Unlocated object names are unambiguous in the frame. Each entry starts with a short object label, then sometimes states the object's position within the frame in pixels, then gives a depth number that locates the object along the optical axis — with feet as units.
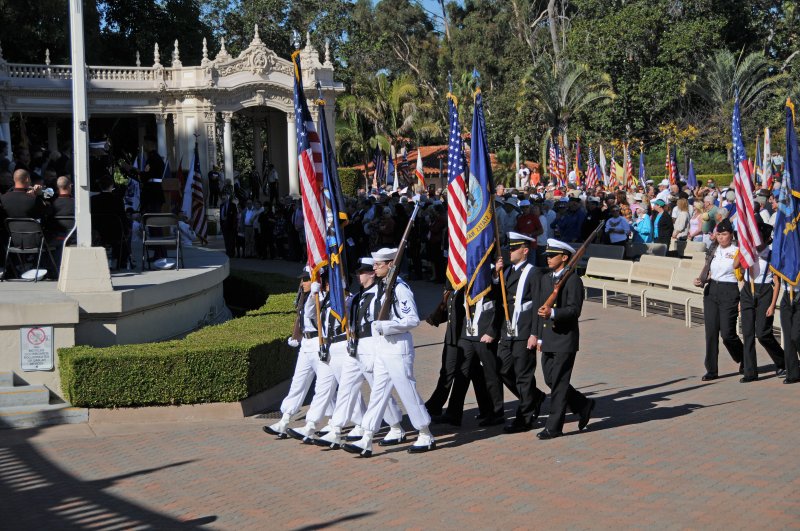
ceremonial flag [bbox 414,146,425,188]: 91.74
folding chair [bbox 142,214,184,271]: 51.34
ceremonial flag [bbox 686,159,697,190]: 107.24
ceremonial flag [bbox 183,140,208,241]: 80.33
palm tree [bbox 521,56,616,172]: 163.02
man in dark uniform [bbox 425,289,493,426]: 36.17
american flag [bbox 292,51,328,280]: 35.91
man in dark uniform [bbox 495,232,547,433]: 35.19
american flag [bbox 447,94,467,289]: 37.37
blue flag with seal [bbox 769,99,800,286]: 42.75
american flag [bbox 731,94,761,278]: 44.02
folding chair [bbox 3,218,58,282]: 46.83
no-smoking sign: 38.32
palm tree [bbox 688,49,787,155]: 155.12
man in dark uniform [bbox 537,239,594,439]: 33.71
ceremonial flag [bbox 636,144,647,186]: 119.35
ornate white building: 143.33
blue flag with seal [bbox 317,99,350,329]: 34.78
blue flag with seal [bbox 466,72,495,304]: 36.19
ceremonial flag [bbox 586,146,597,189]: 115.96
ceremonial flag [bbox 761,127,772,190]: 89.77
